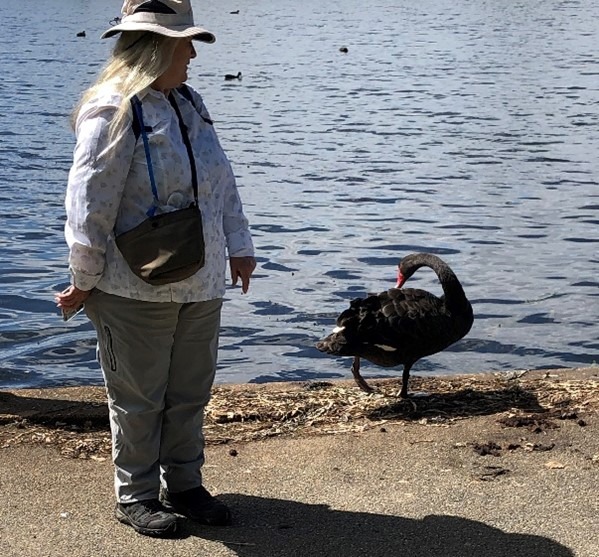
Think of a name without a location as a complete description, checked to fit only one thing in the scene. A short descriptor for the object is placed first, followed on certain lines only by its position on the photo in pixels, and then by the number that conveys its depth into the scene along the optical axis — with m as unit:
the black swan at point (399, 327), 6.94
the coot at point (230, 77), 33.31
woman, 4.35
